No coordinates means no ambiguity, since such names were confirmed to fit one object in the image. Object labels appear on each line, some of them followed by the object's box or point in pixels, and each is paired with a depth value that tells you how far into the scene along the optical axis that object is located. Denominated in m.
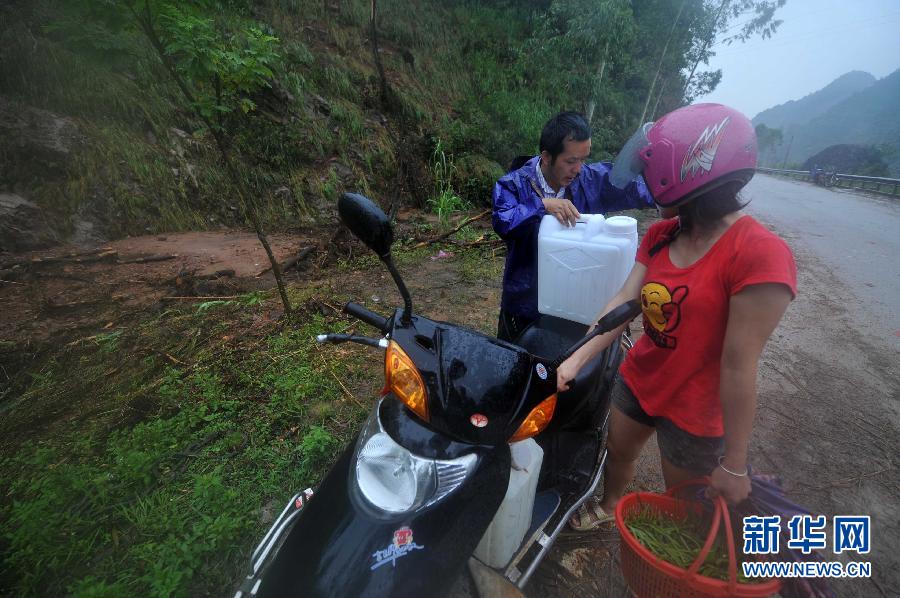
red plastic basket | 1.09
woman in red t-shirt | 1.11
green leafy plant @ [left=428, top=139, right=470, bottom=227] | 7.89
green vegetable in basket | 1.29
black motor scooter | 1.03
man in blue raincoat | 2.06
